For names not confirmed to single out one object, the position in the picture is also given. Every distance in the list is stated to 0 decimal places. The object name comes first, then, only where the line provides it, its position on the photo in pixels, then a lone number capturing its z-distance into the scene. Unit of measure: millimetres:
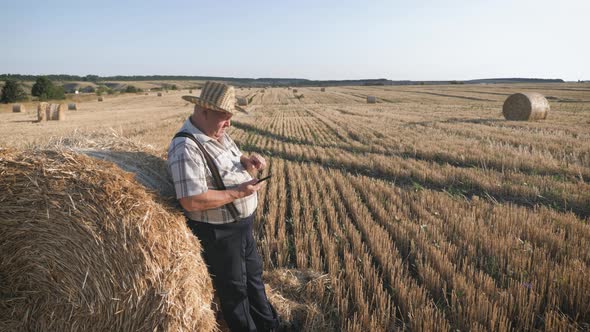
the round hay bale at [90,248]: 2654
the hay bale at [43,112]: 23625
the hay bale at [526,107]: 18281
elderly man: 2752
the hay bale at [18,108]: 33156
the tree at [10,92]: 45312
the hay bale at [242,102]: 34359
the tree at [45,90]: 55844
